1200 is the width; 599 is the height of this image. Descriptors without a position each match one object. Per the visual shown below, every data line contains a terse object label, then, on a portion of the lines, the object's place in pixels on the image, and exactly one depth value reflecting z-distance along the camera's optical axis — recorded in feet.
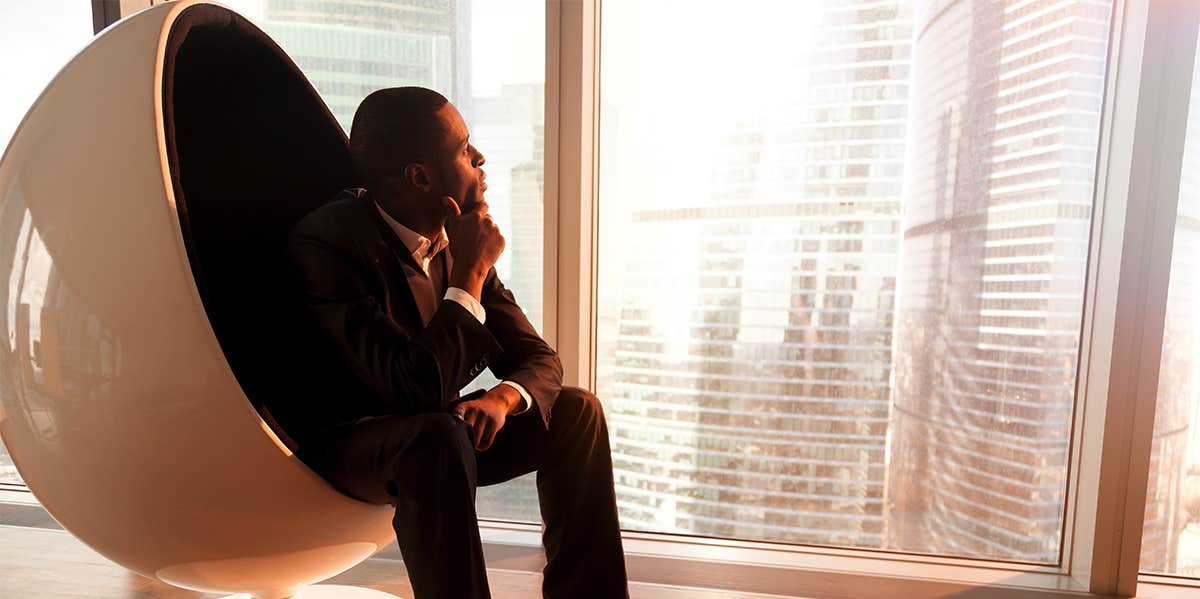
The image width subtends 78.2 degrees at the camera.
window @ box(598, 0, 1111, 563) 5.62
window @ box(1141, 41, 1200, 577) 5.45
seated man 3.05
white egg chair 2.96
